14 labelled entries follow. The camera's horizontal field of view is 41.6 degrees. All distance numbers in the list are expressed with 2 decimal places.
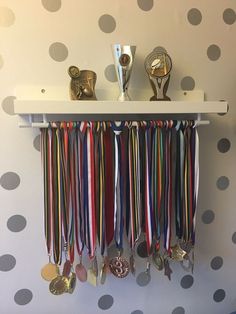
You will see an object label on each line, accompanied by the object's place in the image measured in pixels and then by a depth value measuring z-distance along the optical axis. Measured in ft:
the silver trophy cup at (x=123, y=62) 2.98
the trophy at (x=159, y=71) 3.14
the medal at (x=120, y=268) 3.21
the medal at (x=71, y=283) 3.11
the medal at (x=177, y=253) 3.35
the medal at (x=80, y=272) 3.18
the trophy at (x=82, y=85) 2.96
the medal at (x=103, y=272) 3.23
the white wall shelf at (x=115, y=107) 2.72
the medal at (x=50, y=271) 3.15
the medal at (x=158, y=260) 3.37
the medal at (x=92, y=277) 3.17
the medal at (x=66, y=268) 3.11
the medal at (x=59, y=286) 3.11
